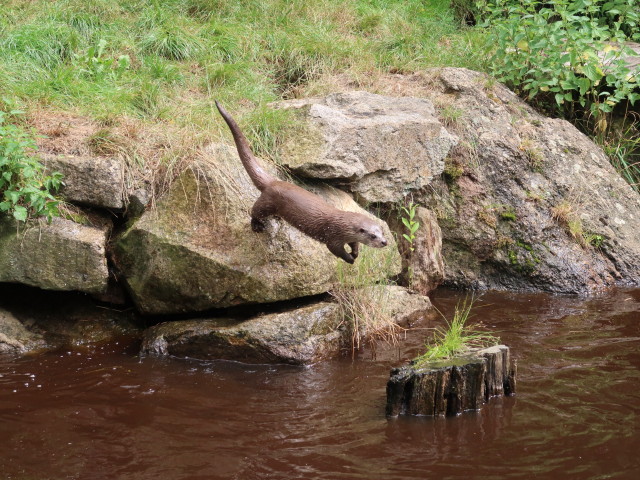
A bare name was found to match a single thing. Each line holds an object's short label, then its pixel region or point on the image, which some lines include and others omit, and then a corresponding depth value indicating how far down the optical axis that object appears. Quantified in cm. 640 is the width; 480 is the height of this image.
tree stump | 705
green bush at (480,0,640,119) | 1299
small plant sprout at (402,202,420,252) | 1051
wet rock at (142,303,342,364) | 877
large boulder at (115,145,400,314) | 908
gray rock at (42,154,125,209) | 950
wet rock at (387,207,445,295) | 1112
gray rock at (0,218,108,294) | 915
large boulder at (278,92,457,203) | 1026
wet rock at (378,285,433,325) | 990
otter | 838
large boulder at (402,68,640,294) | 1195
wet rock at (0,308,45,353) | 903
